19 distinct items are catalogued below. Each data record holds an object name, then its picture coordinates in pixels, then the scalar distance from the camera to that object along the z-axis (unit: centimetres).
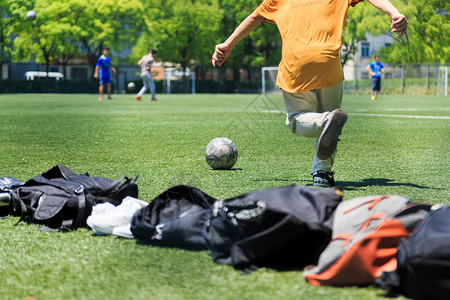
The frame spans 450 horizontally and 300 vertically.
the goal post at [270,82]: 4306
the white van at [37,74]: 5037
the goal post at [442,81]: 3684
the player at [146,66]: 2558
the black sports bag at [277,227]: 259
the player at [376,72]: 2884
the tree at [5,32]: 4349
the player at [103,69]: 2556
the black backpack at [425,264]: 221
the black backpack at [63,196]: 362
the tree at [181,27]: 4966
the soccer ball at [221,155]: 621
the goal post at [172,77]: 4994
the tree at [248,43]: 4919
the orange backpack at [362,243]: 242
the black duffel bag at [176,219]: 312
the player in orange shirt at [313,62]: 489
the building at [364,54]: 4812
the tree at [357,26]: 3905
